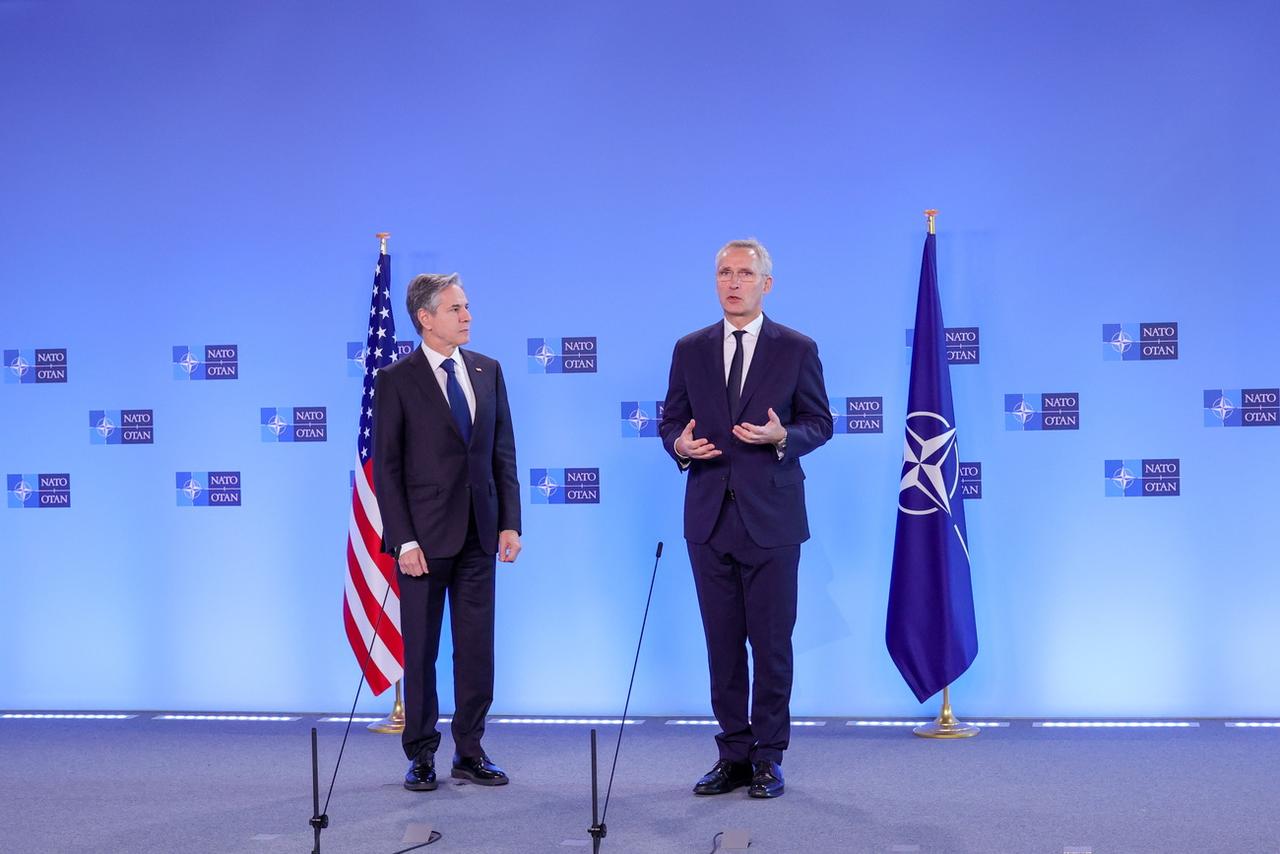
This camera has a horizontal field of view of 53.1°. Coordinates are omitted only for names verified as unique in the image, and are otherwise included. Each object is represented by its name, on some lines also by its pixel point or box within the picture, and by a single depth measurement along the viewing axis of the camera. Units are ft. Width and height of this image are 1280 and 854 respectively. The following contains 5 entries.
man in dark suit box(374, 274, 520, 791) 13.96
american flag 16.97
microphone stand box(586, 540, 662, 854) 10.13
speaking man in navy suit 13.25
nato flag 16.02
